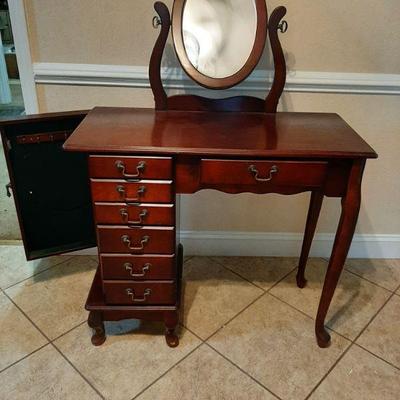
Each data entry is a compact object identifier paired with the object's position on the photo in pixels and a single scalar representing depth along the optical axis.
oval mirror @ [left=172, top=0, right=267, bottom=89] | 1.29
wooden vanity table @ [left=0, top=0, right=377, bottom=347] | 1.10
